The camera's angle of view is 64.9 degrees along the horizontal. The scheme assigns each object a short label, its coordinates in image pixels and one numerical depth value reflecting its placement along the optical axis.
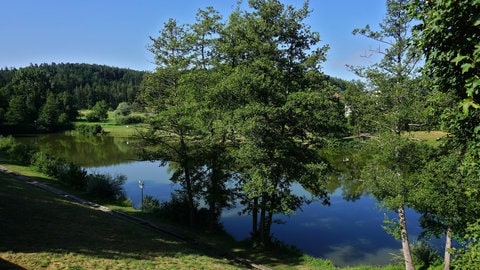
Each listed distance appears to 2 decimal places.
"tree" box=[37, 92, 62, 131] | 90.00
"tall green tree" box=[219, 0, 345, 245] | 15.41
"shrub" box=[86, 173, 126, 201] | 25.05
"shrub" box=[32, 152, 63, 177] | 30.86
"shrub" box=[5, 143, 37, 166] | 35.06
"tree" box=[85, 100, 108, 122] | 109.34
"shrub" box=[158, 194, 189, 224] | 22.31
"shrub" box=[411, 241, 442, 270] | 16.80
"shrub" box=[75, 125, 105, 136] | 90.75
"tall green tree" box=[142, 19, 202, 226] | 19.89
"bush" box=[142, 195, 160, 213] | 23.25
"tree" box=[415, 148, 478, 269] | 12.73
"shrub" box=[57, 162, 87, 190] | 27.70
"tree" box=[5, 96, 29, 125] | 81.50
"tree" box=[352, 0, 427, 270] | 13.62
